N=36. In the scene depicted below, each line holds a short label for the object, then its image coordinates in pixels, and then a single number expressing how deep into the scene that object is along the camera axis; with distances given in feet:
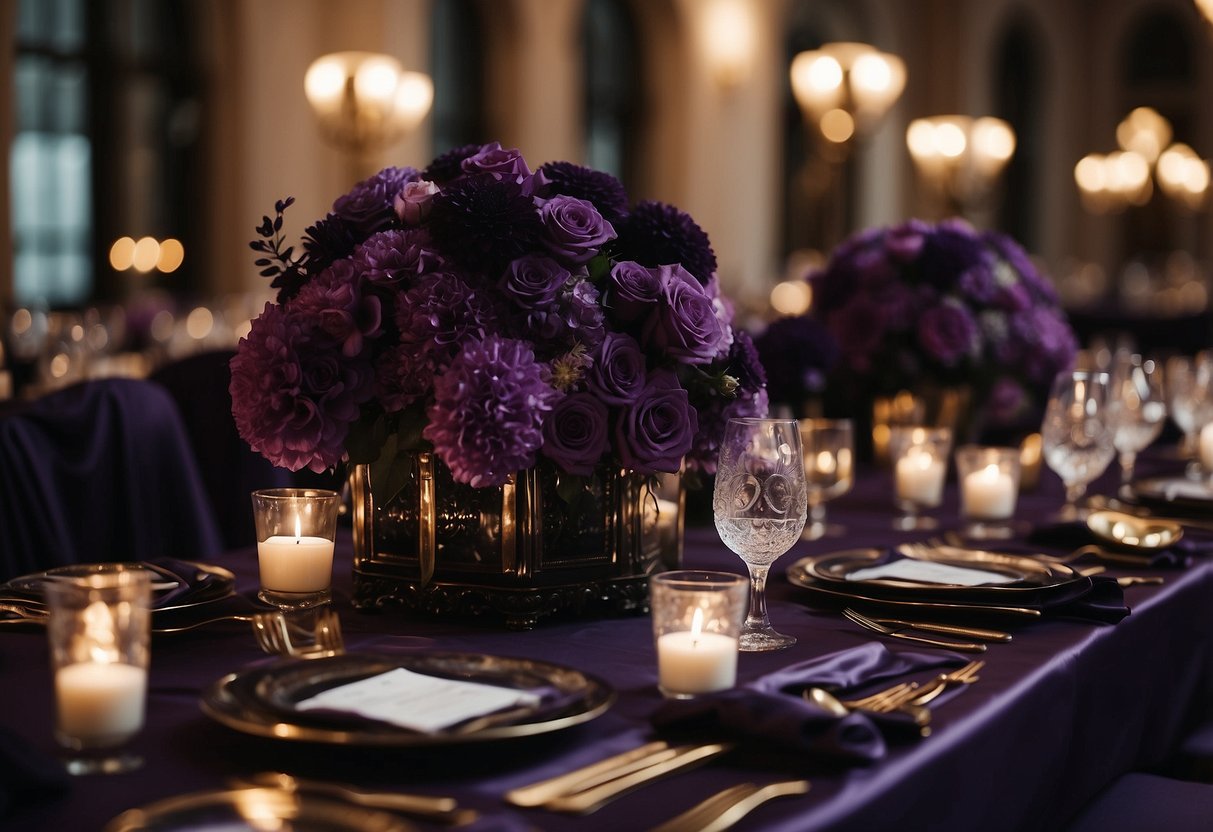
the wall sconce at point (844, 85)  22.70
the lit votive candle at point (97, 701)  3.40
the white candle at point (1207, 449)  8.41
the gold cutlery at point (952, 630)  4.91
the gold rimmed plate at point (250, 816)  2.96
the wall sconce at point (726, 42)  38.55
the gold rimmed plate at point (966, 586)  5.24
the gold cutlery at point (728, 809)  3.10
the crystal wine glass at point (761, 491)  4.72
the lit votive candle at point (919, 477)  7.59
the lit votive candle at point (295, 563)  5.06
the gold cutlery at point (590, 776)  3.25
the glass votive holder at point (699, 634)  3.95
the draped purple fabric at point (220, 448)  8.86
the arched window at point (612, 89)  37.01
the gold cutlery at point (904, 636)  4.79
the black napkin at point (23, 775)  3.13
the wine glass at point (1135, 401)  7.99
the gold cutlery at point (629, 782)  3.21
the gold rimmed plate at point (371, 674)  3.42
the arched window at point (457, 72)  32.60
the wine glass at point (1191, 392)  8.58
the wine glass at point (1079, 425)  7.04
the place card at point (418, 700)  3.57
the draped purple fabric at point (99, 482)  7.48
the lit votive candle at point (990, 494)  7.22
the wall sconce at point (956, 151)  29.99
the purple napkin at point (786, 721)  3.53
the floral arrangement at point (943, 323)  9.05
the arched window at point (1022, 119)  55.72
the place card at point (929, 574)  5.52
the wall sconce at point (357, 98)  21.09
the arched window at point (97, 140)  25.17
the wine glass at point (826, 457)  7.09
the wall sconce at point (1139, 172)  44.37
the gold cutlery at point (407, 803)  3.14
